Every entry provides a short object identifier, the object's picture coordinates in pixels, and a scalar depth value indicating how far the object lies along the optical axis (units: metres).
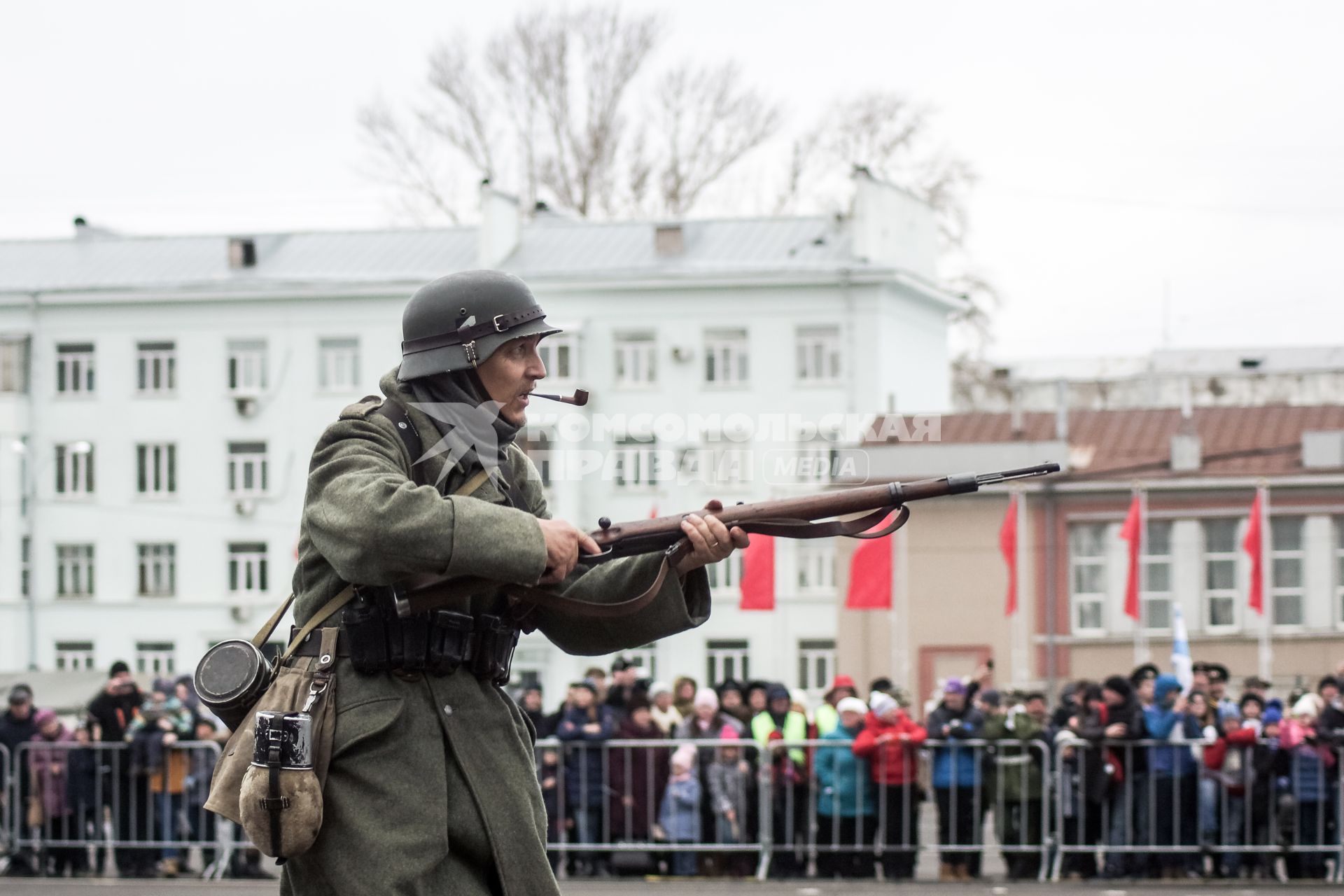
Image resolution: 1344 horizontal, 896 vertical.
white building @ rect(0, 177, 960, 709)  46.09
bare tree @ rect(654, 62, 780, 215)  45.50
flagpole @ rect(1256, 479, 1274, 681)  34.12
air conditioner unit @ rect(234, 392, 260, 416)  47.84
